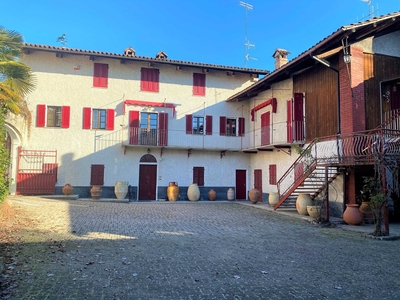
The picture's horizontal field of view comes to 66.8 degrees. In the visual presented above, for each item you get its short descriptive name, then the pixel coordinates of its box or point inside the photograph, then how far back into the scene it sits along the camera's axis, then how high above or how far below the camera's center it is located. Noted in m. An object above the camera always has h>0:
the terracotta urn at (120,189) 17.27 -1.18
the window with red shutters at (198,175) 19.31 -0.38
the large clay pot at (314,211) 10.23 -1.45
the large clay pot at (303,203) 11.89 -1.30
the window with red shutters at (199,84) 19.67 +5.52
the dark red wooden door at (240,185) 20.03 -1.03
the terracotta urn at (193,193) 18.52 -1.46
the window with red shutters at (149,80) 18.83 +5.54
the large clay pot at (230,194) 19.23 -1.60
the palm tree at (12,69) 9.35 +3.22
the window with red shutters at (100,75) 18.12 +5.57
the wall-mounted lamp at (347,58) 10.49 +3.90
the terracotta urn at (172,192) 18.16 -1.39
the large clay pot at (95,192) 16.77 -1.32
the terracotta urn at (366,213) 10.25 -1.43
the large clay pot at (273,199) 14.94 -1.44
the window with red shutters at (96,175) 17.62 -0.40
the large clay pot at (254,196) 17.03 -1.48
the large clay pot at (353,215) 9.62 -1.42
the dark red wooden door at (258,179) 18.58 -0.60
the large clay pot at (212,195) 19.03 -1.62
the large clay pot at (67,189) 16.55 -1.16
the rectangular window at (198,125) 19.45 +2.84
